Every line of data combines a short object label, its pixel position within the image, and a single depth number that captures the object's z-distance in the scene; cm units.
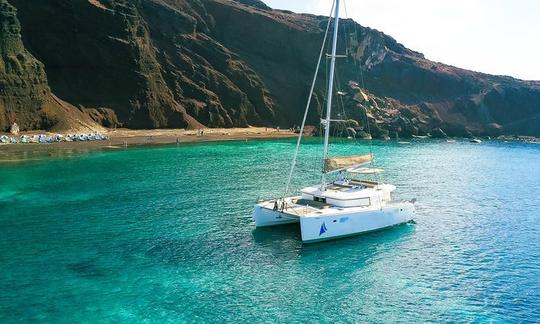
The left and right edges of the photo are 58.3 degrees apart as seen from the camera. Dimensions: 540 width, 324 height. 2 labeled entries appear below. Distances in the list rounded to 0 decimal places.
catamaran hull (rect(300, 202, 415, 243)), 3656
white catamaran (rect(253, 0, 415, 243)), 3722
